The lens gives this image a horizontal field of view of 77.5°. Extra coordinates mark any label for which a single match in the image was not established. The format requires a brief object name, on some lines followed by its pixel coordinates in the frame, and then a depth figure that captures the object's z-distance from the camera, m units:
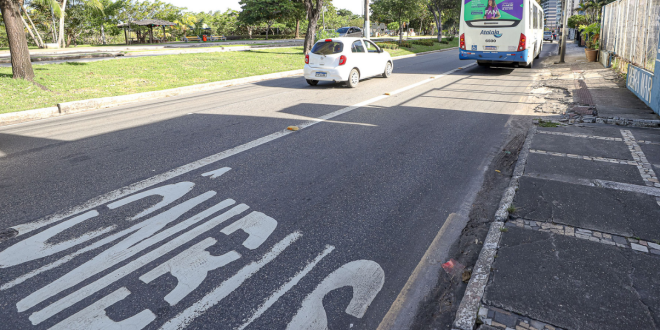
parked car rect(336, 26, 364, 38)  41.34
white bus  15.98
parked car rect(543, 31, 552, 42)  60.06
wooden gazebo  38.44
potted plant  21.19
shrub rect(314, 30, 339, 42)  28.98
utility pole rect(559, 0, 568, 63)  20.07
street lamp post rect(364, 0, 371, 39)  26.56
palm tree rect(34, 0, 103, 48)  33.44
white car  13.20
